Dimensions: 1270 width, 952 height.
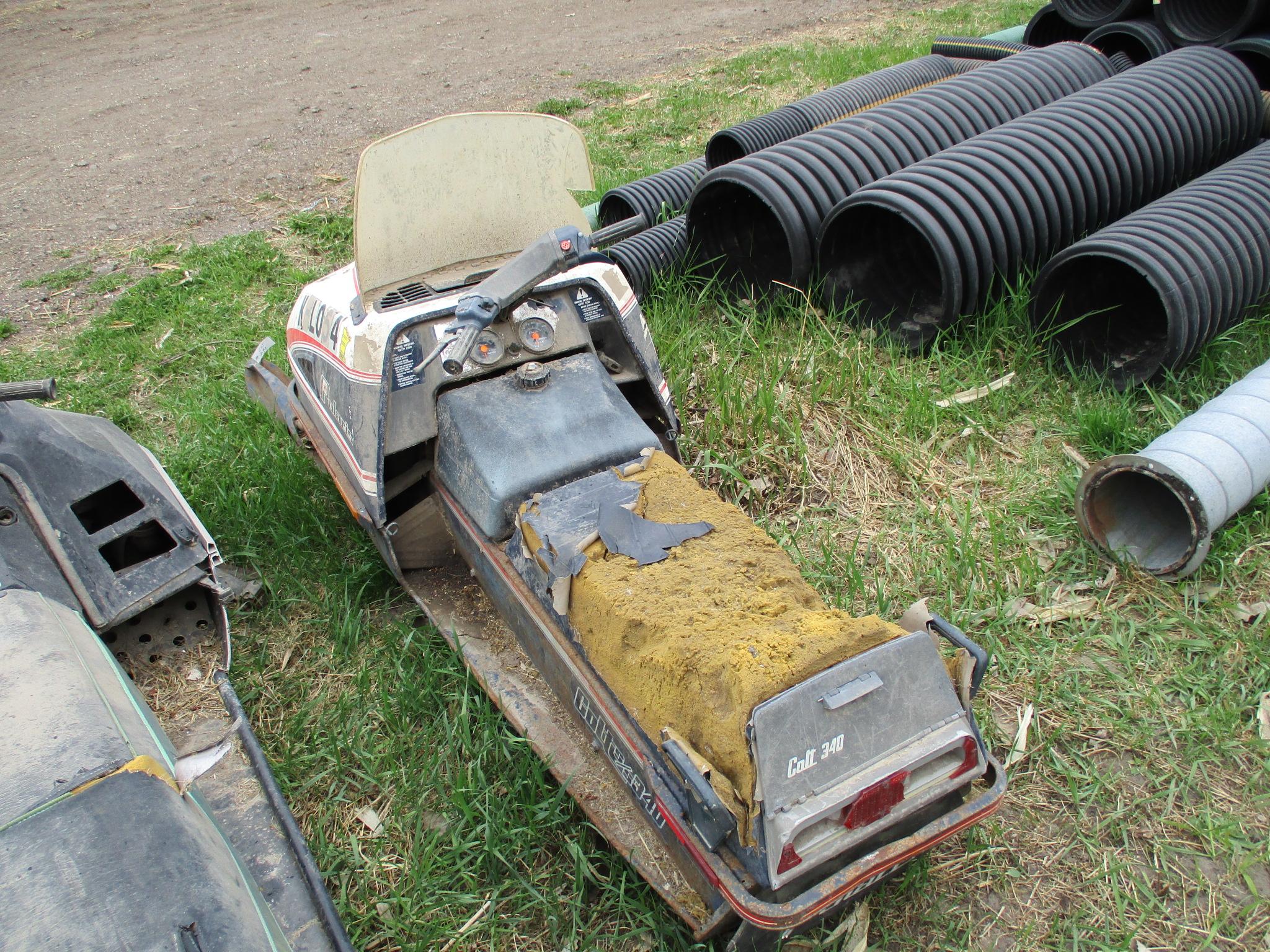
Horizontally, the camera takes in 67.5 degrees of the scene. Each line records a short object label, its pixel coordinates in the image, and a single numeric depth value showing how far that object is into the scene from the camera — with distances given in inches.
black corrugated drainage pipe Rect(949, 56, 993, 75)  262.1
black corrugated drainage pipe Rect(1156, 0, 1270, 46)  218.8
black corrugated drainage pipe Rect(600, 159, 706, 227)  224.1
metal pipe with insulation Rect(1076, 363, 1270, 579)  118.9
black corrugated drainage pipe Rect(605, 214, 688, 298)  193.6
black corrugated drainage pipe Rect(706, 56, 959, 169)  228.8
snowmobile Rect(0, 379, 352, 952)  68.2
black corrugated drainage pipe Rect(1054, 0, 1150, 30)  235.6
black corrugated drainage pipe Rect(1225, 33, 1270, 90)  203.2
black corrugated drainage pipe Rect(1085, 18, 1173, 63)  225.6
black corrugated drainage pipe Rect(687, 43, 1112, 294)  176.2
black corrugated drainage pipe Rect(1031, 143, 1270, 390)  144.6
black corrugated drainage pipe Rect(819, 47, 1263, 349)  161.0
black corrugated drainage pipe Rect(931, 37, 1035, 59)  262.2
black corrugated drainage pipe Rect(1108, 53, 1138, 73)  228.5
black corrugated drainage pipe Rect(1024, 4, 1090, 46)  258.7
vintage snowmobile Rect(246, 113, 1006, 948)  76.4
